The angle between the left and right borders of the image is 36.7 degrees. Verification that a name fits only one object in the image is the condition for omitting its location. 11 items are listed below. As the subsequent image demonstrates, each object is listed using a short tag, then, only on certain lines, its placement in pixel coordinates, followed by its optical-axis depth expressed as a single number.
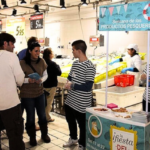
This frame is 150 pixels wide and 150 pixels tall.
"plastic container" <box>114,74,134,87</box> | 4.95
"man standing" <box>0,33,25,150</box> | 2.64
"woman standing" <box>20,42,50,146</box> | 3.54
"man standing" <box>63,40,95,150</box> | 3.16
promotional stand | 2.37
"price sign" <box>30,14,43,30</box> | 8.46
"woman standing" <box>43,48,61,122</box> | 4.59
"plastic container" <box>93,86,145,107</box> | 4.35
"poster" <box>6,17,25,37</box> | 8.10
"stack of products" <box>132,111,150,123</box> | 2.41
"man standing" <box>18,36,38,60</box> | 4.00
